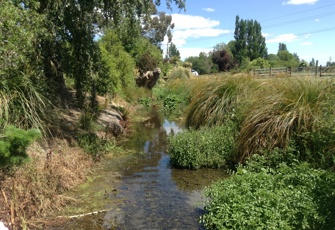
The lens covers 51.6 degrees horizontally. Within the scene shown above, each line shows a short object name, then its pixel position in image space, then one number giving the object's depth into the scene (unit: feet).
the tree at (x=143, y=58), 87.71
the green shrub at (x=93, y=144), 26.48
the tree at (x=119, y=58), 56.45
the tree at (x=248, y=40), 215.51
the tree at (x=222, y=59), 144.77
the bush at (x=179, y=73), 98.71
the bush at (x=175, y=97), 58.18
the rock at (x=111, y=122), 35.27
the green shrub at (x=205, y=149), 23.26
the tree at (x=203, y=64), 168.59
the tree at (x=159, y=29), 192.01
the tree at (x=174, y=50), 298.35
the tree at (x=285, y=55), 264.44
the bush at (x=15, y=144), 13.51
